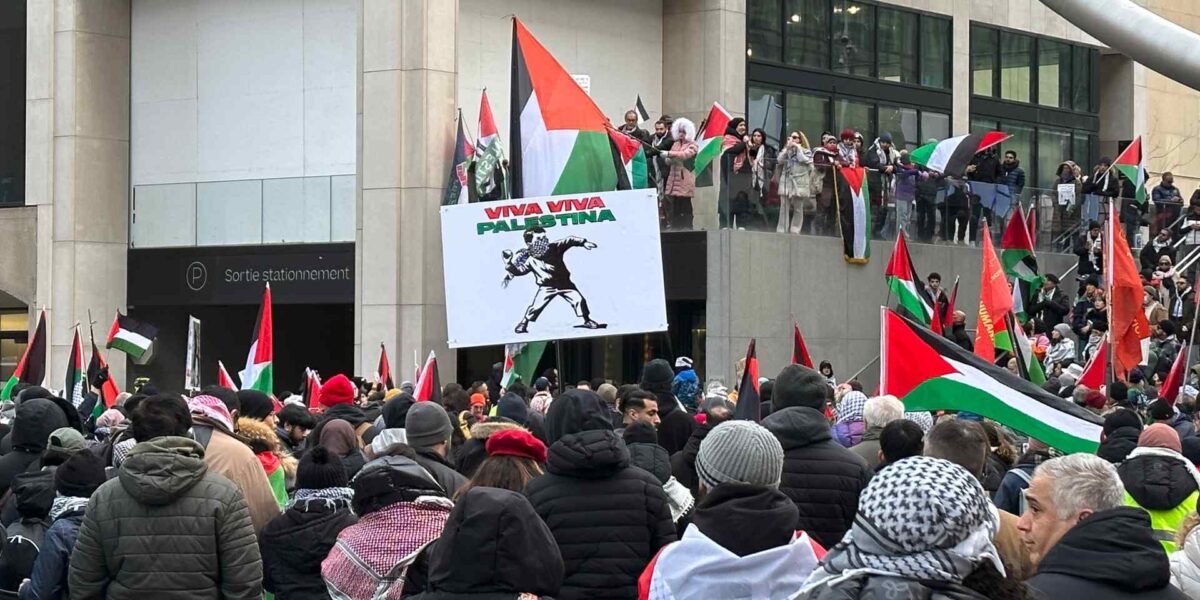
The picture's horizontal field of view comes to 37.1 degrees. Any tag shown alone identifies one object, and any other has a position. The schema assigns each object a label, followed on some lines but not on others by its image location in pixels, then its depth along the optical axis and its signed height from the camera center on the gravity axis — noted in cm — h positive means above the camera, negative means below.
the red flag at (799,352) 1691 -44
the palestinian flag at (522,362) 1919 -64
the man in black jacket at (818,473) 803 -75
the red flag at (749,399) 1122 -59
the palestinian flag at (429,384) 1554 -72
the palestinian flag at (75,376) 1952 -84
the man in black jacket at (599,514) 689 -81
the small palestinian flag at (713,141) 2666 +247
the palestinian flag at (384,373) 2139 -85
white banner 1467 +24
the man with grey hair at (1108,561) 508 -73
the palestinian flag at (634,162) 2441 +203
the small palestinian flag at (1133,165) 3222 +259
